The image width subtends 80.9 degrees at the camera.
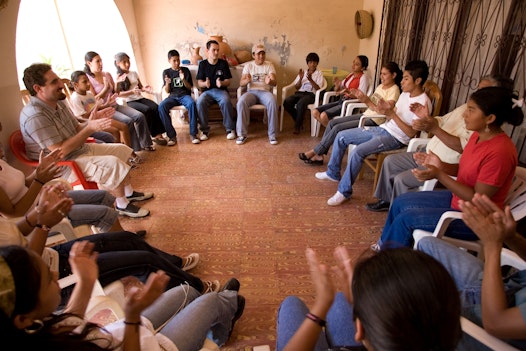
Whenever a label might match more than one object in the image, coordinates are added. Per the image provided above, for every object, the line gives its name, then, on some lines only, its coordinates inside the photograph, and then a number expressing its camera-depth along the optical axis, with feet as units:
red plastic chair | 7.22
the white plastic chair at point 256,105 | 13.35
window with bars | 6.86
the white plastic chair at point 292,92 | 13.25
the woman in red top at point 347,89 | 11.91
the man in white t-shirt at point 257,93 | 13.03
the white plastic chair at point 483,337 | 2.97
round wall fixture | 13.80
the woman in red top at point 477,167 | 4.62
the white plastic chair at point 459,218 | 4.92
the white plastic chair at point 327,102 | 11.34
